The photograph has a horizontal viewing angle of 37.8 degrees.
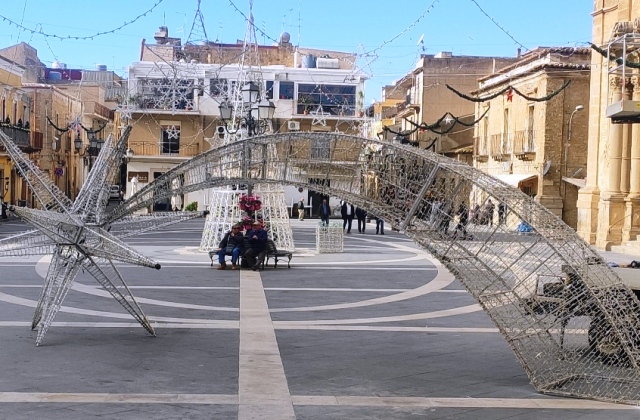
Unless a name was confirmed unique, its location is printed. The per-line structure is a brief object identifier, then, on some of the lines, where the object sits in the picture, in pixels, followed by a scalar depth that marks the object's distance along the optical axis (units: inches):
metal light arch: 380.5
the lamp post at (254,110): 871.7
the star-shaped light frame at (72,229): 475.2
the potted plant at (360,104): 2298.2
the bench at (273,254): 879.7
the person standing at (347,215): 1534.2
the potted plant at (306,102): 2324.1
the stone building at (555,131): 1544.0
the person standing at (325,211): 1375.2
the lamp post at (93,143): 1587.1
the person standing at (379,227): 1520.7
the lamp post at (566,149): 1549.3
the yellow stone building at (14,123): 1865.2
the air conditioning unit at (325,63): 2448.3
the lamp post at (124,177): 2557.6
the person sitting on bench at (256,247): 856.9
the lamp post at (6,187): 1863.7
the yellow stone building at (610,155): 1173.7
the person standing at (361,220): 1544.0
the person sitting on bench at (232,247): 862.5
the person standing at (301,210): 1950.1
